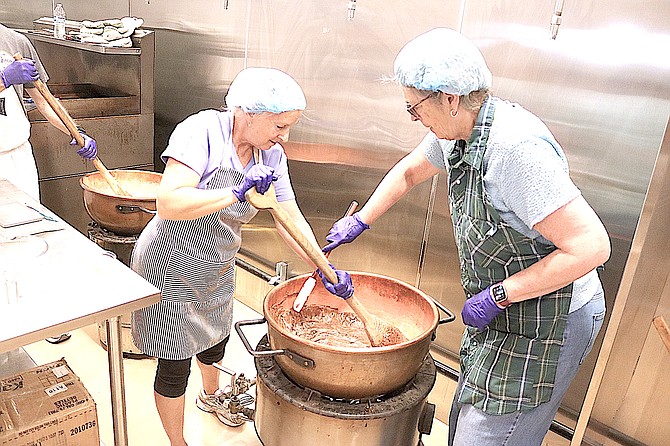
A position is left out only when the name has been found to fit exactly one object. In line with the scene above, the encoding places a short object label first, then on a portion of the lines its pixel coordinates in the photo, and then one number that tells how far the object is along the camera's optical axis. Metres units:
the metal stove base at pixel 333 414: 1.51
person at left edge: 2.16
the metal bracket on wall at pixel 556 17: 1.82
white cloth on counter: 2.93
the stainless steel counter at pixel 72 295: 1.23
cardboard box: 1.47
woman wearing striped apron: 1.52
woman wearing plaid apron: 1.26
